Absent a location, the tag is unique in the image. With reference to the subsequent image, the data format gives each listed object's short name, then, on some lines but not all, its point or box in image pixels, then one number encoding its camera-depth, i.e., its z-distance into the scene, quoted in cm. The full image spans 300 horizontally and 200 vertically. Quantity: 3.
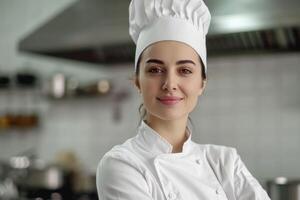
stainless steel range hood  292
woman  136
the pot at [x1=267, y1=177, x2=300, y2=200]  289
